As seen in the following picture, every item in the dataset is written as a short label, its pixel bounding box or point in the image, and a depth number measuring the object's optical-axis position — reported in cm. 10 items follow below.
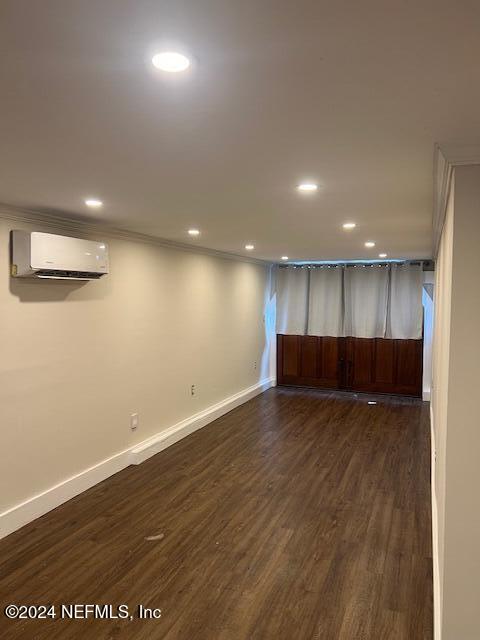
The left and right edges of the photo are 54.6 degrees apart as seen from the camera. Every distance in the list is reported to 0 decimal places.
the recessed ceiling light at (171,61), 113
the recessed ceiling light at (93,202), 292
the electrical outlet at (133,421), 458
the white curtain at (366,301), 757
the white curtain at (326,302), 786
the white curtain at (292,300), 807
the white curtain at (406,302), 731
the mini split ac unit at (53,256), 312
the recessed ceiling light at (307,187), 241
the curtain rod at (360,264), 733
